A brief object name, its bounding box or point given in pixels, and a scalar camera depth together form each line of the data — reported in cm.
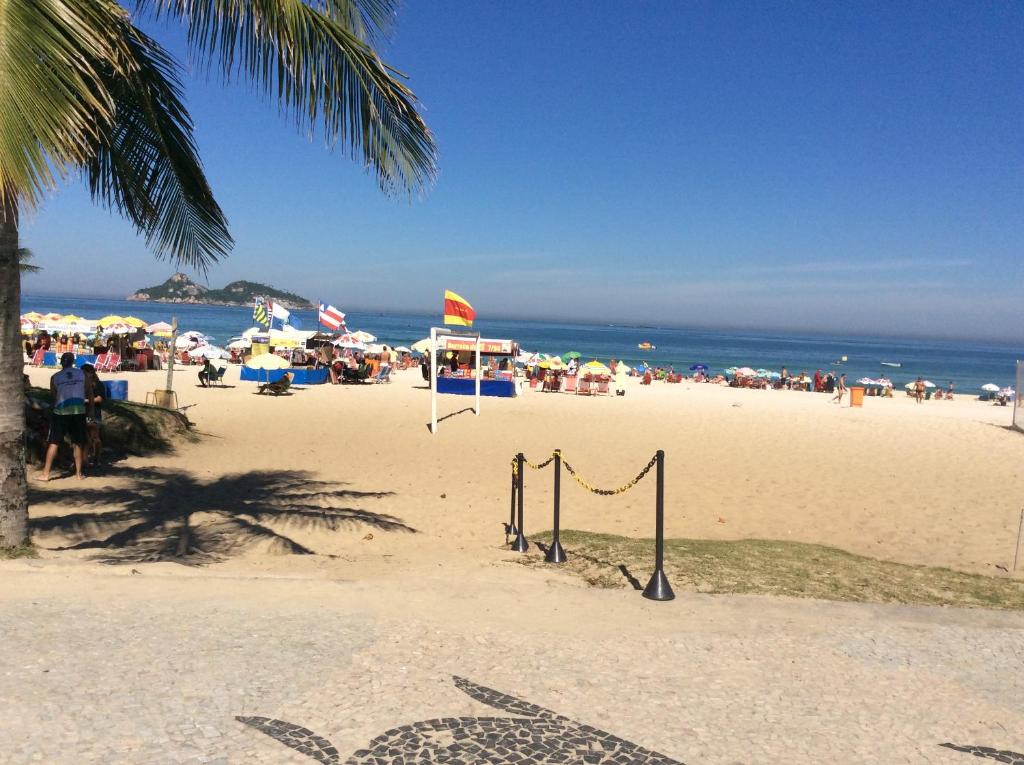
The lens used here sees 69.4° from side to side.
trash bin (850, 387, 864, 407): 2574
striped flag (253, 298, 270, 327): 2802
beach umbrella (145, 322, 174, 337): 3434
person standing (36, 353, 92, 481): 876
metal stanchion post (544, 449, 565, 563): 639
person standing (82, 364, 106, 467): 985
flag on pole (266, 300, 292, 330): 2628
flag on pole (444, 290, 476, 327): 1724
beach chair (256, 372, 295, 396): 2089
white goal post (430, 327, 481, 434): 1419
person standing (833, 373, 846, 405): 2776
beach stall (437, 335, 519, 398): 2217
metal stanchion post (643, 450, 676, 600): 516
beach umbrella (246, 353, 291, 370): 2231
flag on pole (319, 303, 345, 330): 2709
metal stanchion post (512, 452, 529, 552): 684
